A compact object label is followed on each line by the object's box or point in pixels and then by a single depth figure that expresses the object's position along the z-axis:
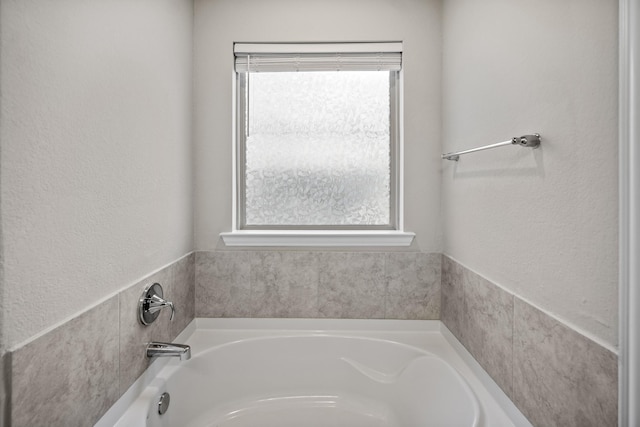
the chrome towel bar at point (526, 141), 0.91
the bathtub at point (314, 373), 1.37
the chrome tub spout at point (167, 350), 1.21
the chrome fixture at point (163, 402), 1.20
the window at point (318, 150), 1.85
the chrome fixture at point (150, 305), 1.17
